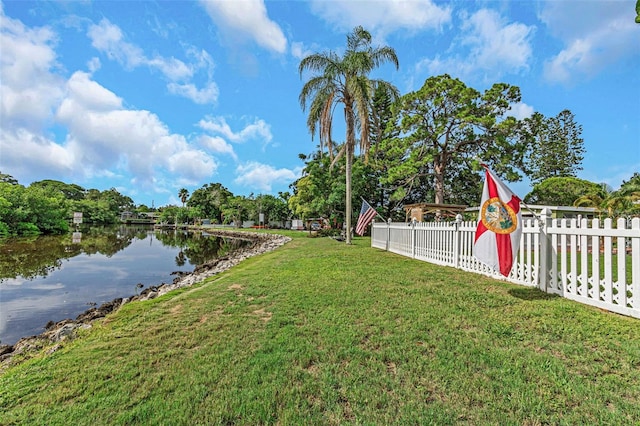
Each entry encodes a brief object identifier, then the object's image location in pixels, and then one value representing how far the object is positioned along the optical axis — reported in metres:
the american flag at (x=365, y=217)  12.97
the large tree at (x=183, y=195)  85.56
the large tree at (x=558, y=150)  34.97
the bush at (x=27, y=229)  34.28
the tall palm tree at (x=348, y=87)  14.38
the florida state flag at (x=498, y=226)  4.86
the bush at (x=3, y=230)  29.48
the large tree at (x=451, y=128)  18.94
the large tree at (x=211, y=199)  71.25
